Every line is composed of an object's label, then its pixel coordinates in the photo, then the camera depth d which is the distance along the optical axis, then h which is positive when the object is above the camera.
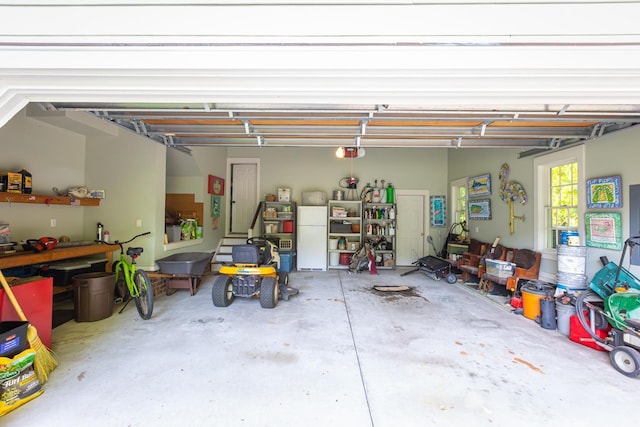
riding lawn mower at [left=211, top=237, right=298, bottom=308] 3.87 -0.90
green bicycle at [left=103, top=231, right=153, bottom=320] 3.40 -0.88
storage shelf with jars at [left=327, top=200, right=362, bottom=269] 6.91 -0.38
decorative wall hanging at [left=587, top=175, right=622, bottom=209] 3.26 +0.33
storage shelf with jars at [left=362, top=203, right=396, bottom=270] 6.98 -0.36
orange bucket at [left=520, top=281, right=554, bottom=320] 3.51 -0.99
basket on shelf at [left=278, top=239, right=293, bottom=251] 6.66 -0.64
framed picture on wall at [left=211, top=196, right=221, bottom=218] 6.55 +0.27
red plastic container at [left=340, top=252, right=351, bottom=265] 6.90 -1.03
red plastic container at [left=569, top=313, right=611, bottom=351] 2.80 -1.20
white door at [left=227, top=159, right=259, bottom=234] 7.55 +0.60
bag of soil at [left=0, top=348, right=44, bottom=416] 1.82 -1.14
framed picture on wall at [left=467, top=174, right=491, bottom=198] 5.55 +0.69
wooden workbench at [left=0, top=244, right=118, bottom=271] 2.87 -0.46
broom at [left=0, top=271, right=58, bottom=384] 2.09 -1.05
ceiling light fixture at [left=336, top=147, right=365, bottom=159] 4.93 +1.20
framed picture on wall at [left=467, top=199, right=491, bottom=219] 5.55 +0.21
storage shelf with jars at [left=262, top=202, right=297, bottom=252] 6.70 -0.15
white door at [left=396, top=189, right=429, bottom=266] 7.46 -0.19
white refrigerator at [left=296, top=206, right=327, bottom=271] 6.74 -0.57
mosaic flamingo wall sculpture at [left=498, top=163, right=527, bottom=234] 4.72 +0.47
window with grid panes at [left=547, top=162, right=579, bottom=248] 4.02 +0.27
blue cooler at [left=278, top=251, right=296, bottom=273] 6.37 -1.03
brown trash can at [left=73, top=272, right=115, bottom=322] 3.30 -0.96
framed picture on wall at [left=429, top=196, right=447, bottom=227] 7.32 +0.17
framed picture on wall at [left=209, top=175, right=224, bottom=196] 6.43 +0.76
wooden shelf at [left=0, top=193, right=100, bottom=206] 3.21 +0.21
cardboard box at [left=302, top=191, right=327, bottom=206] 7.05 +0.50
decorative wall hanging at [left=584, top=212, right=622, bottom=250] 3.26 -0.12
